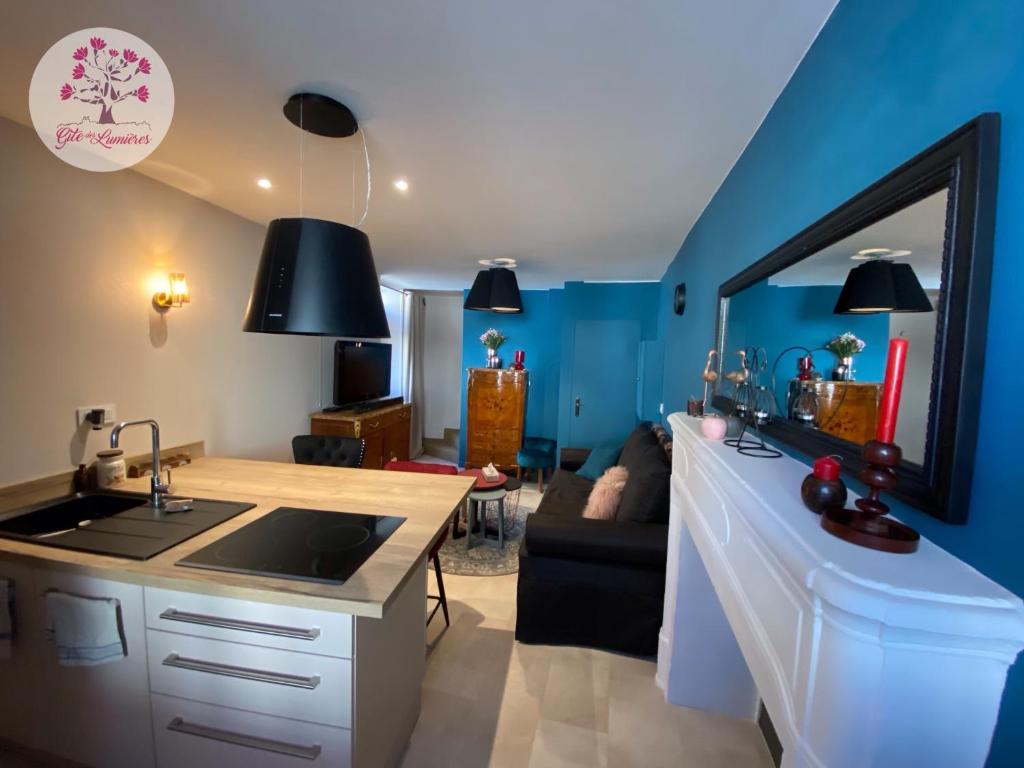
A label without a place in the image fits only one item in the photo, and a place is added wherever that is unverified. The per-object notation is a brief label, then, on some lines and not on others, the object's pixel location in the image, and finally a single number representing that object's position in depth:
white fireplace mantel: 0.48
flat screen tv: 3.95
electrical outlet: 1.87
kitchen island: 1.06
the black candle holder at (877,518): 0.57
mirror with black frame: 0.57
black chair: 2.71
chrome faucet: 1.55
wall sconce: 2.18
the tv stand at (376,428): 3.66
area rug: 2.79
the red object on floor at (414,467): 2.58
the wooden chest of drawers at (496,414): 4.72
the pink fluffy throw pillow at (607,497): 2.37
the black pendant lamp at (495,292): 3.81
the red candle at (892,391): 0.60
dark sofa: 1.97
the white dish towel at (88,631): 1.16
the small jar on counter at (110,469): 1.78
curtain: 5.58
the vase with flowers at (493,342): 4.94
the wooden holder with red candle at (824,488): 0.68
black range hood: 1.16
